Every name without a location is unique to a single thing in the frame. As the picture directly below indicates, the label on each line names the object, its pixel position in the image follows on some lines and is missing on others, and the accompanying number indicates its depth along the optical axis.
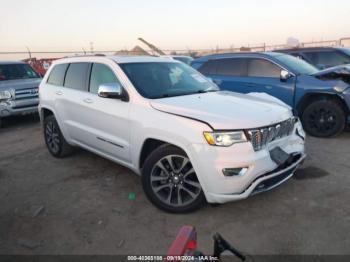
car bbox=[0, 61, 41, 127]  7.94
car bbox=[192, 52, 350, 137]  5.80
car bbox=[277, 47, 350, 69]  8.94
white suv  2.96
